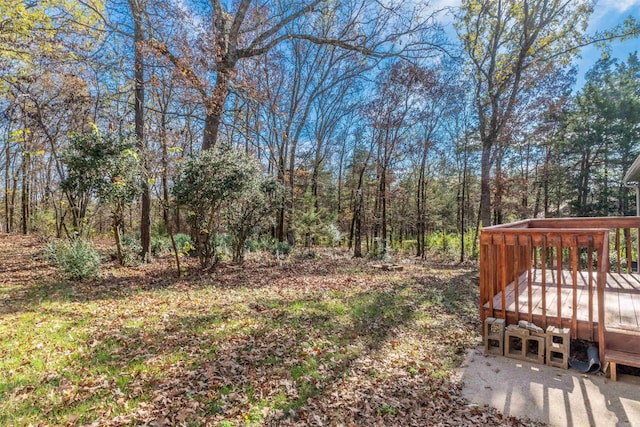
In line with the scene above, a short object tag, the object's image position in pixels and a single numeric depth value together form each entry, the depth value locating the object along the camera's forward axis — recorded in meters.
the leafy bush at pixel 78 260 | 5.98
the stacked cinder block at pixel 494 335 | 3.66
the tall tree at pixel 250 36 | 7.21
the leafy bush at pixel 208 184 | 6.57
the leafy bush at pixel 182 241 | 9.56
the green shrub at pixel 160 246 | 9.99
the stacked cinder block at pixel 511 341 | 3.49
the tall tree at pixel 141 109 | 7.33
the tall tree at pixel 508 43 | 8.22
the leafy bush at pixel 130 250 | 7.99
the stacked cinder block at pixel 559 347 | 3.29
